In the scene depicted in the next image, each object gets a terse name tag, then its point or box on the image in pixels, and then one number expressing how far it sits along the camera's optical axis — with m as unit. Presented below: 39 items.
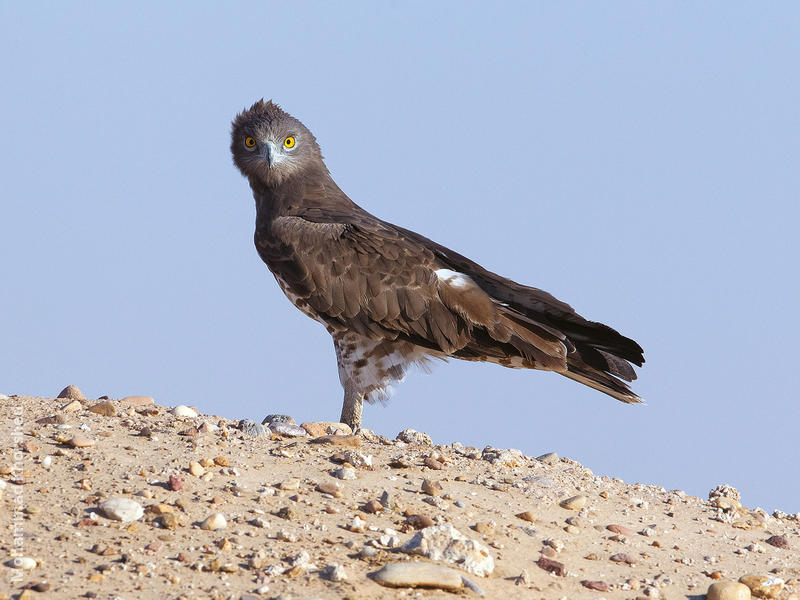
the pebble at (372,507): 14.98
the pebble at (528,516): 15.73
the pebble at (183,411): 20.58
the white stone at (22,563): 12.60
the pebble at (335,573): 12.52
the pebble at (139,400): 21.47
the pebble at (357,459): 17.11
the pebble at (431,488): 16.02
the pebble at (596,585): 13.70
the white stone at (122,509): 14.02
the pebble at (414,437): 21.22
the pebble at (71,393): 21.47
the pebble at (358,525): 14.19
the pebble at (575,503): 16.86
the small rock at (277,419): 21.02
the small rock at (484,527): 14.73
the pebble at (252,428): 19.25
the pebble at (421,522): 14.51
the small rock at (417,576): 12.46
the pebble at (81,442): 16.94
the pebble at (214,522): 13.92
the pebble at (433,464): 17.67
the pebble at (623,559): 14.92
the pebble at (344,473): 16.39
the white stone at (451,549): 13.20
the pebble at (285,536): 13.67
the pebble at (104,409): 19.66
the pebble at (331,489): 15.48
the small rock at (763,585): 14.37
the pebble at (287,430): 19.36
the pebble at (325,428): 20.09
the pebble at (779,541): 17.14
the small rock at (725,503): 19.16
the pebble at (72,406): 19.75
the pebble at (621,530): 16.14
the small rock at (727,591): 13.83
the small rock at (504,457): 18.91
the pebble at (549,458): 20.42
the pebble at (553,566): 13.92
